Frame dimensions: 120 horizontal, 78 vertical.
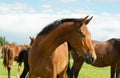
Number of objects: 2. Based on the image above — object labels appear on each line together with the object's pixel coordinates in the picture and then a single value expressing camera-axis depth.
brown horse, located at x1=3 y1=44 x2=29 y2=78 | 18.66
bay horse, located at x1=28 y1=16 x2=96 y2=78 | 6.71
